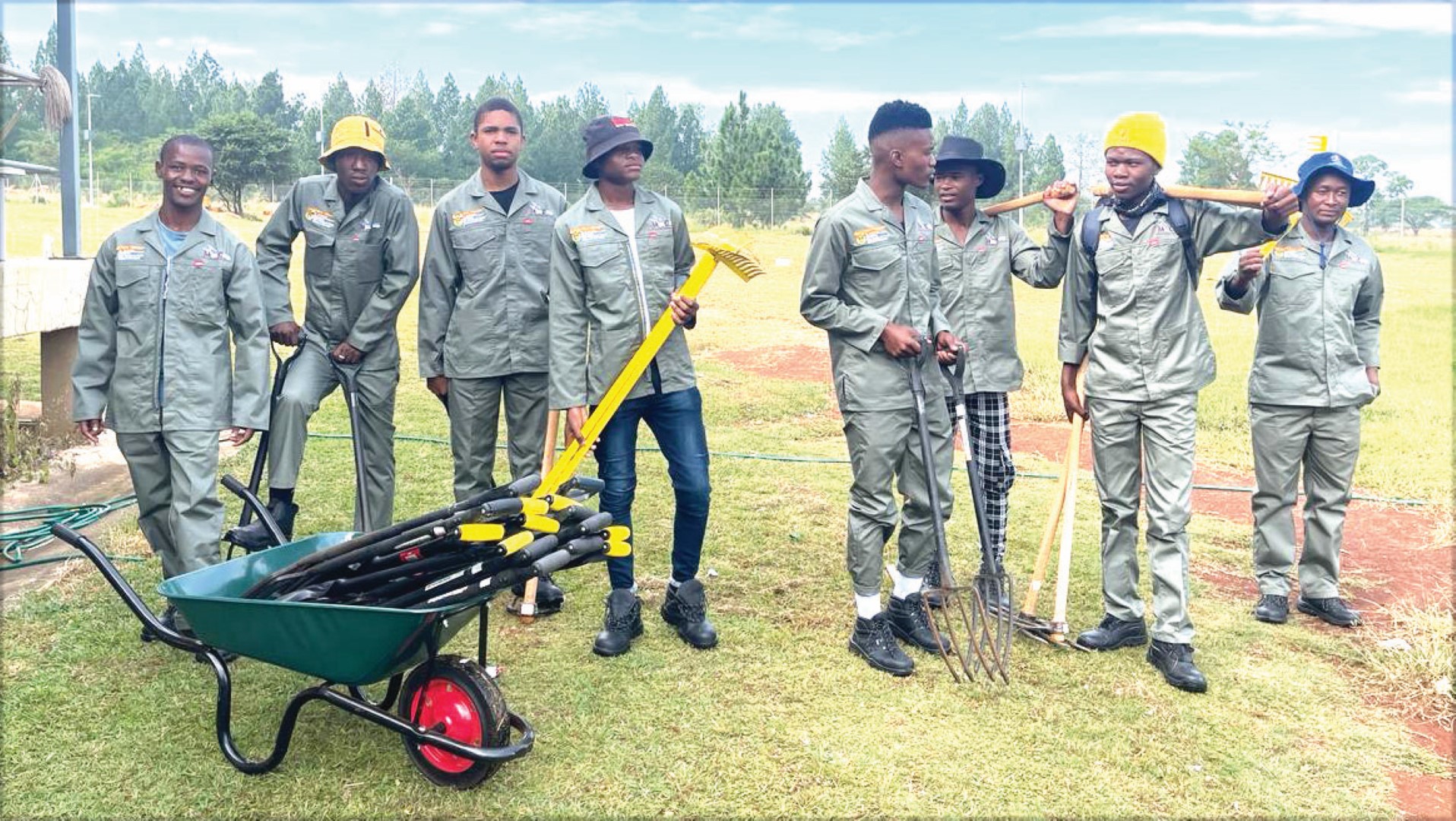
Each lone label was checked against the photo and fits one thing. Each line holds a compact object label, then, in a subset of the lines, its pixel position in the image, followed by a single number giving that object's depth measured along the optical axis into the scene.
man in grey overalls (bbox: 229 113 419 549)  4.77
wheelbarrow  3.00
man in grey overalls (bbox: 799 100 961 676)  4.17
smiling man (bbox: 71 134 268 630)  4.17
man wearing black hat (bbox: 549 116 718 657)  4.28
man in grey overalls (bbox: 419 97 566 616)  4.69
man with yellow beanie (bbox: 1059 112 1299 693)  4.21
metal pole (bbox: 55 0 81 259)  7.86
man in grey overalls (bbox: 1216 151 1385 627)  4.86
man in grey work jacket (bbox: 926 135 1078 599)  4.83
